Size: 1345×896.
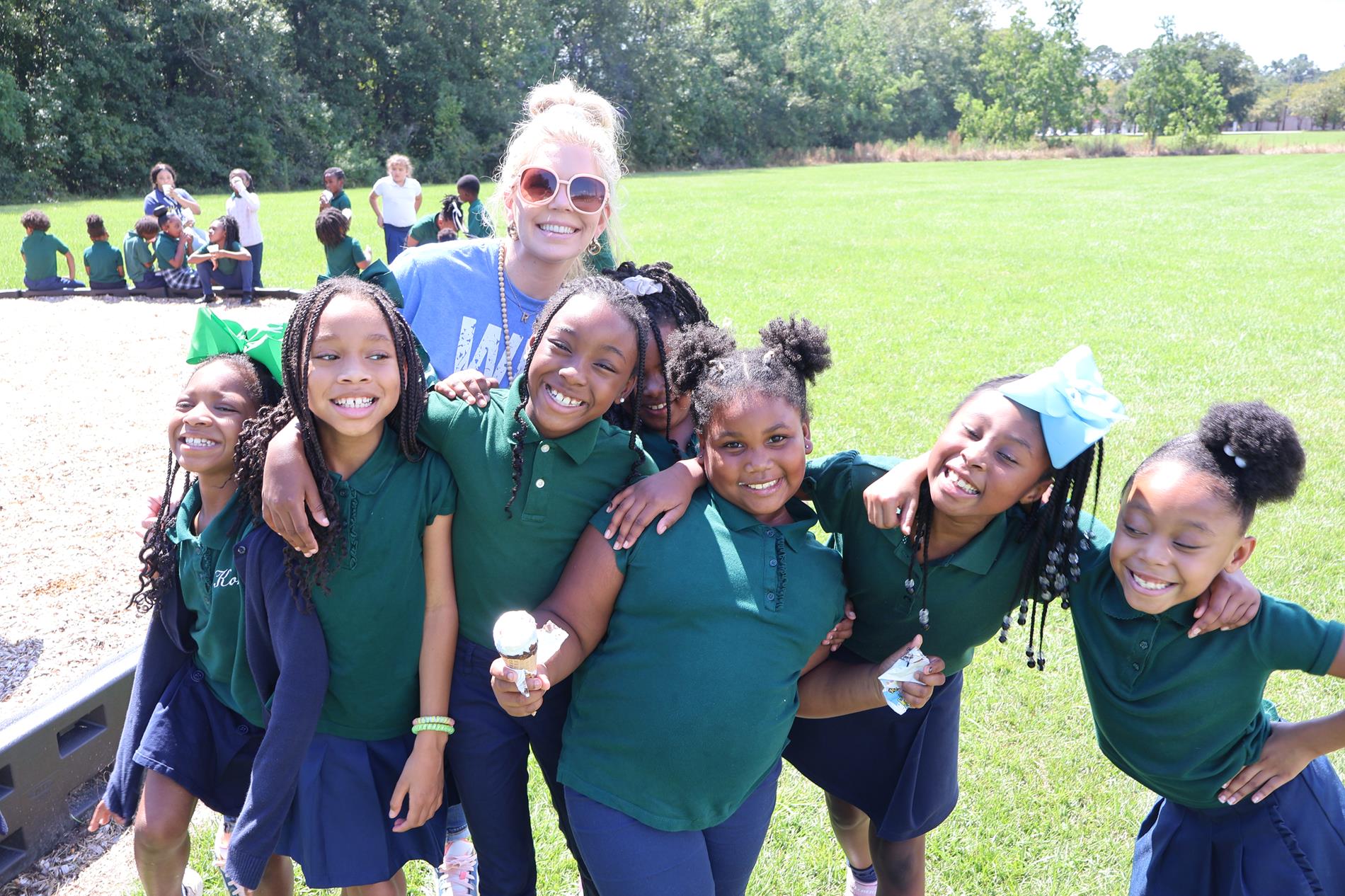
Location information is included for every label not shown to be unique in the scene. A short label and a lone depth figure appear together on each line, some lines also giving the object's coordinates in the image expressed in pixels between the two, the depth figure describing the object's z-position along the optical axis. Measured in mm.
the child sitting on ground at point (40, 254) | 11875
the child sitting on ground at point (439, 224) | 9883
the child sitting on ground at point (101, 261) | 12156
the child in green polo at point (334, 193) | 14109
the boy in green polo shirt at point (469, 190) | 11812
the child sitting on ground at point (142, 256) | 12398
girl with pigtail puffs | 2100
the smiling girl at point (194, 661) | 2424
